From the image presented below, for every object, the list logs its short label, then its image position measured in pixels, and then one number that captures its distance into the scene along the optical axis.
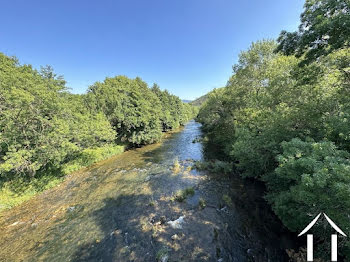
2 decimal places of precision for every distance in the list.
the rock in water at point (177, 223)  8.52
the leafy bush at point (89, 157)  17.25
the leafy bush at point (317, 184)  4.21
